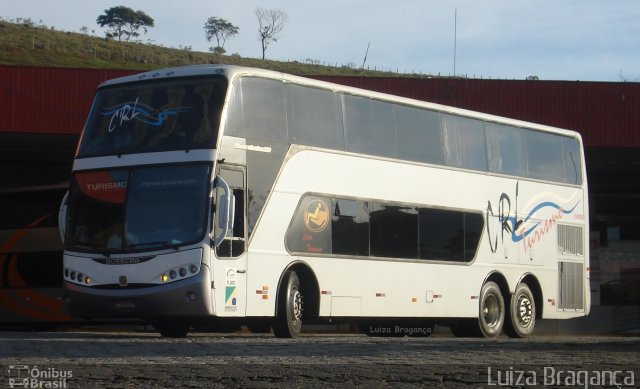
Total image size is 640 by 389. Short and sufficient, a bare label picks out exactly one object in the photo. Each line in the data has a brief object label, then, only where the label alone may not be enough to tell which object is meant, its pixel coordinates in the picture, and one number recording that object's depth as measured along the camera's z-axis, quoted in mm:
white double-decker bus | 15641
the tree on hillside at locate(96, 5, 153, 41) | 115000
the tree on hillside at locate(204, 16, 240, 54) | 122188
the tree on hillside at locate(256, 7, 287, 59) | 98625
